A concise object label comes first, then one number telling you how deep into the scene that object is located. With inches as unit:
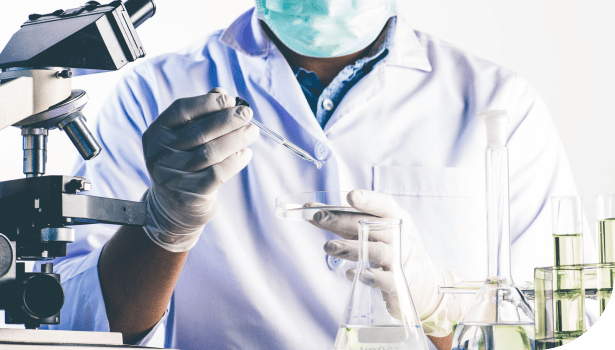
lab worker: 55.9
